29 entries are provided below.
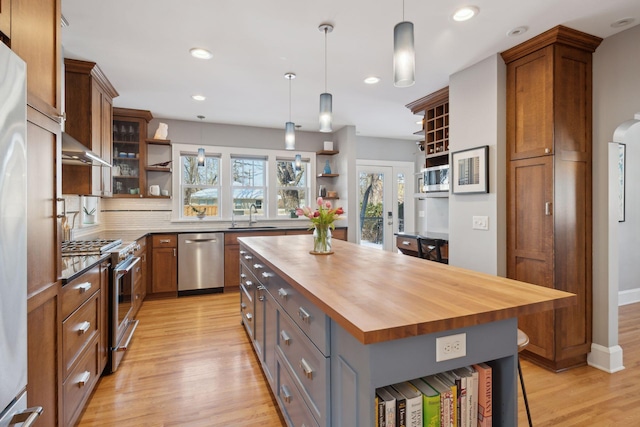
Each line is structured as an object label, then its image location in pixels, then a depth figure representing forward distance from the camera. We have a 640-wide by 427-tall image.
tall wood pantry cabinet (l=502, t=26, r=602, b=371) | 2.65
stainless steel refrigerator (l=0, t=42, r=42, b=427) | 0.95
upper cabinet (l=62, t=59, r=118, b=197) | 3.26
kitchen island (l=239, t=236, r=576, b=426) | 1.04
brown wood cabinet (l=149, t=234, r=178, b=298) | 4.70
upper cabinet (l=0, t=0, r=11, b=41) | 1.12
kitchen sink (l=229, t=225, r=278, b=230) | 5.41
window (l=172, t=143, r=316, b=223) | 5.50
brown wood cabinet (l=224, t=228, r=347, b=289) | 5.04
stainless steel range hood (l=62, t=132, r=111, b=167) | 2.22
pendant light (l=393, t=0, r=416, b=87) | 1.70
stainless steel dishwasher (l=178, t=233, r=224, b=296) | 4.83
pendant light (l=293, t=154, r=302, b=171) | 4.92
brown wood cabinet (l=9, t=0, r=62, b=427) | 1.30
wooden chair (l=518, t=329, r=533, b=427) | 1.52
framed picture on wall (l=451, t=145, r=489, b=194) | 3.09
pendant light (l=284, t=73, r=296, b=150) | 3.15
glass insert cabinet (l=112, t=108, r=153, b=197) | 4.86
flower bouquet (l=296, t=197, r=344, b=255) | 2.35
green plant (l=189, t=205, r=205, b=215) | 5.56
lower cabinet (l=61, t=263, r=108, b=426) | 1.73
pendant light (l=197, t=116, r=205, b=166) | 4.99
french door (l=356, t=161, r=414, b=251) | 6.91
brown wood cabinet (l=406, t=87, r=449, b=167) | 4.01
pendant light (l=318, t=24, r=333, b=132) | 2.52
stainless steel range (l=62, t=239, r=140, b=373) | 2.53
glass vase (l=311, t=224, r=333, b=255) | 2.43
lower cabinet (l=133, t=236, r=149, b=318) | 3.54
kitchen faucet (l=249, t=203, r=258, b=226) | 5.72
